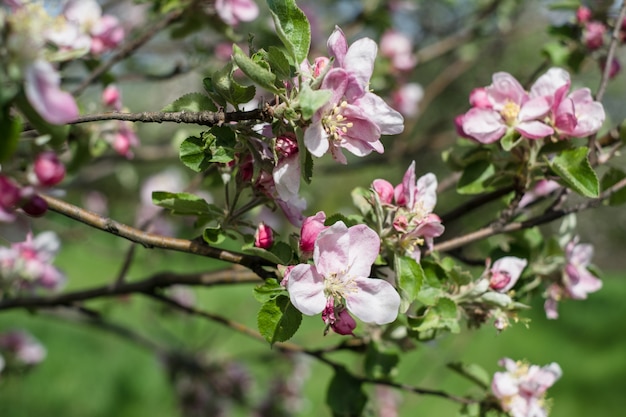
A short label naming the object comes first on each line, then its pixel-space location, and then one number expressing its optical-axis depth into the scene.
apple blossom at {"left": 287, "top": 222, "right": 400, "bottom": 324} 0.52
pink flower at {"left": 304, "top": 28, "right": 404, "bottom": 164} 0.51
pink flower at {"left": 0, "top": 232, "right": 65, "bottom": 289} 0.73
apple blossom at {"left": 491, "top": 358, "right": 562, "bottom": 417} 0.62
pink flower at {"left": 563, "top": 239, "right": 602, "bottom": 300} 0.65
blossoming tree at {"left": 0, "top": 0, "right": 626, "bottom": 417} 0.50
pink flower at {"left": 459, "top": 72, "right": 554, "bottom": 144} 0.59
